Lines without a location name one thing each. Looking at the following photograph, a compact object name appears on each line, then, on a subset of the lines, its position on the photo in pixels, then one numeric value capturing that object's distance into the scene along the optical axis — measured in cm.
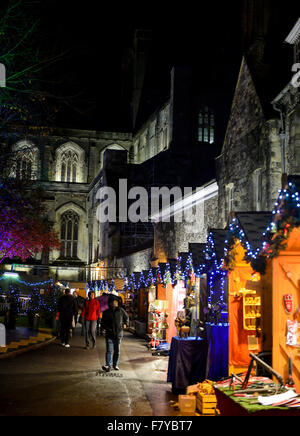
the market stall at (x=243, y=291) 795
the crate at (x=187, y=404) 713
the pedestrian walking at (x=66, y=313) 1537
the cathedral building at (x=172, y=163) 1331
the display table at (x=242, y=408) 506
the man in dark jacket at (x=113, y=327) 1073
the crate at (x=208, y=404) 706
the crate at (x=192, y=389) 751
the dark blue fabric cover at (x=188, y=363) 871
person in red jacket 1494
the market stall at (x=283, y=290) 683
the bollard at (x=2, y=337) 1381
